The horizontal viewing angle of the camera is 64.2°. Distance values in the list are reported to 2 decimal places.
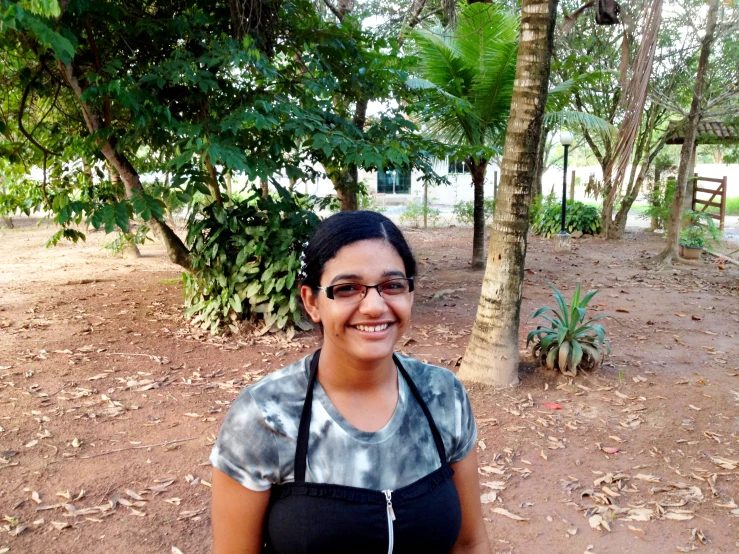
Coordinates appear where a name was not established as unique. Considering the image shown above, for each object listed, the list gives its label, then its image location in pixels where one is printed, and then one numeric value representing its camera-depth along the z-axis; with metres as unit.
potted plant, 12.24
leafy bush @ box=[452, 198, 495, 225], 18.33
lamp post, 13.69
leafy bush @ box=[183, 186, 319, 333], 6.62
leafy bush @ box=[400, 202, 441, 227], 19.06
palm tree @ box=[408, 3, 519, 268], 9.14
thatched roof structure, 15.52
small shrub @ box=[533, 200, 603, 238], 16.86
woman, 1.43
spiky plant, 5.28
